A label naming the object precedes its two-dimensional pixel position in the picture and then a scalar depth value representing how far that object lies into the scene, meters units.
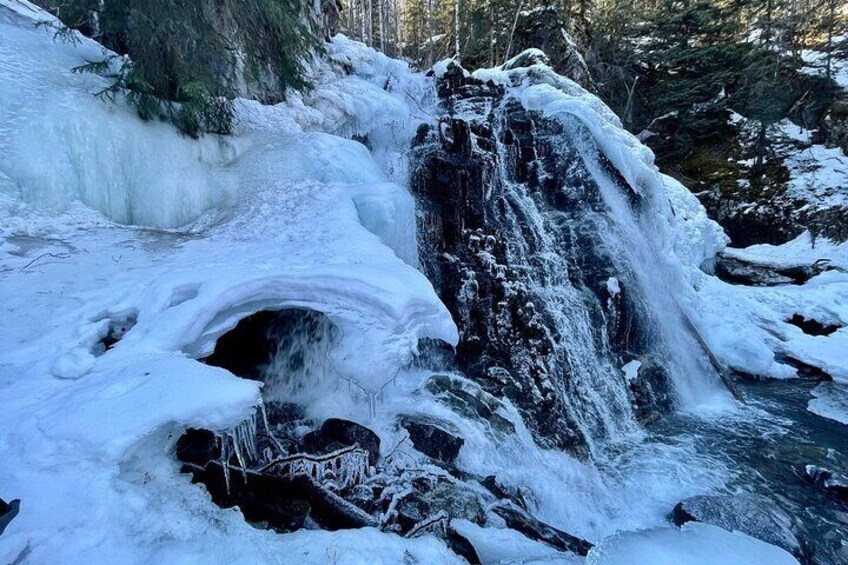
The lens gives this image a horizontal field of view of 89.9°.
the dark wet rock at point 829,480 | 5.85
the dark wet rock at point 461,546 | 3.19
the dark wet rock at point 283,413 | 4.89
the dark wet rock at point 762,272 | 13.52
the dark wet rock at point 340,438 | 4.36
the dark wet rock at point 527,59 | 14.73
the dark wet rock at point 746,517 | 4.94
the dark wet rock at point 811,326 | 10.75
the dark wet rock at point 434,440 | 5.21
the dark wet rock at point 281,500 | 3.13
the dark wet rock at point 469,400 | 6.21
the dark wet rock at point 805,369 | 9.32
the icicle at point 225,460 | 3.15
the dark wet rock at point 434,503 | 3.72
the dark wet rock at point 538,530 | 4.01
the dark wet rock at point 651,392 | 7.74
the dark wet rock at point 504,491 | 4.84
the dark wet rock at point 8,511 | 2.05
